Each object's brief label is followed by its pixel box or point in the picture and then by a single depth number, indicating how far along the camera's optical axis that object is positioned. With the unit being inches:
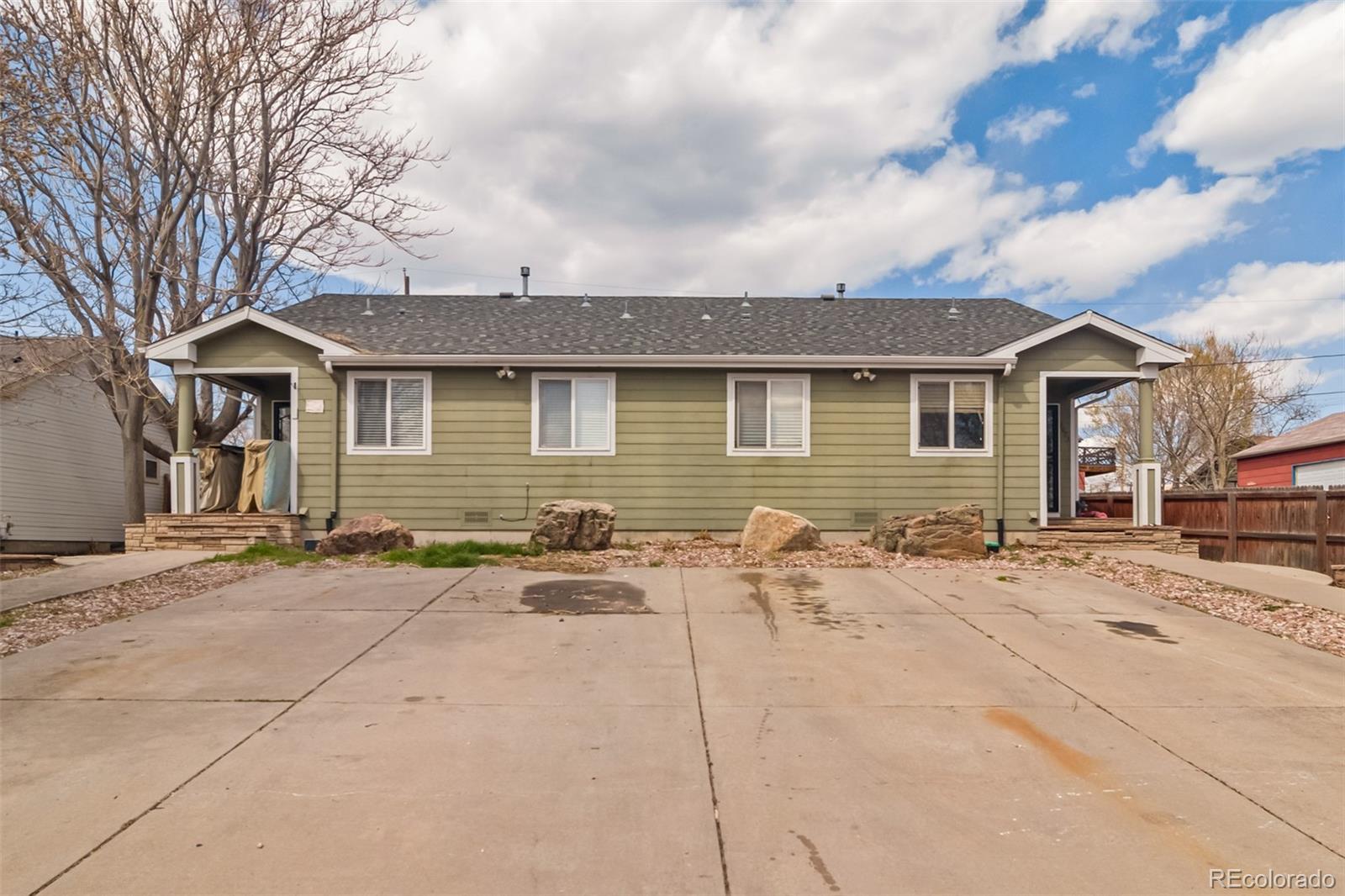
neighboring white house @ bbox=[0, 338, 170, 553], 611.8
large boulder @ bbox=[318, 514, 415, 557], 422.6
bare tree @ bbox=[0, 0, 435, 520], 519.5
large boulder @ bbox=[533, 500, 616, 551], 425.4
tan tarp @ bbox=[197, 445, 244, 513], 474.0
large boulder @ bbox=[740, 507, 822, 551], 421.1
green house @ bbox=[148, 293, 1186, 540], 480.4
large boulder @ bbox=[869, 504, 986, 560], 418.0
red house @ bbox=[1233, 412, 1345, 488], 859.4
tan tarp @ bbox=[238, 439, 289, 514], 464.8
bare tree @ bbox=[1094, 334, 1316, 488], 1047.0
